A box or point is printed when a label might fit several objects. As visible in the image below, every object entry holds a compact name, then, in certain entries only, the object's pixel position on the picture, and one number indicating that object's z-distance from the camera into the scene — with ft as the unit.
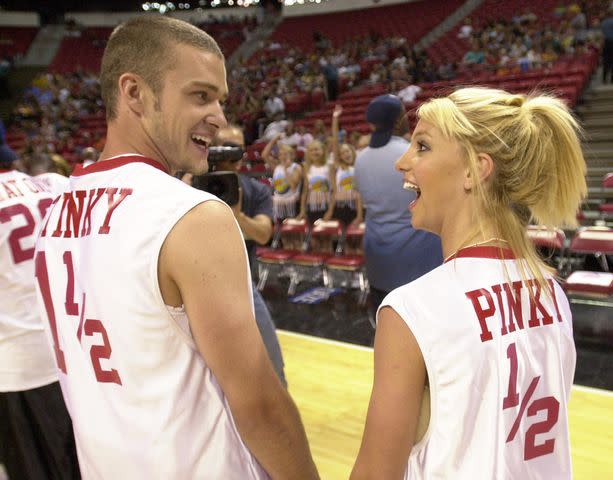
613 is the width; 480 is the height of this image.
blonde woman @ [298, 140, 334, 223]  24.56
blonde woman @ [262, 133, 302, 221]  25.50
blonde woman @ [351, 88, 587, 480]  3.16
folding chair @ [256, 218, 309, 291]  21.90
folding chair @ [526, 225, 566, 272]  16.16
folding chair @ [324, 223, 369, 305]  19.97
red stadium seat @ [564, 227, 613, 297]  15.19
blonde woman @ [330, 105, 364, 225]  23.72
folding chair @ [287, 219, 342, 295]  21.18
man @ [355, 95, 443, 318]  9.42
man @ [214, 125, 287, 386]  7.31
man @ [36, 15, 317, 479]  3.19
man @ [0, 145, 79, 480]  6.72
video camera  6.31
